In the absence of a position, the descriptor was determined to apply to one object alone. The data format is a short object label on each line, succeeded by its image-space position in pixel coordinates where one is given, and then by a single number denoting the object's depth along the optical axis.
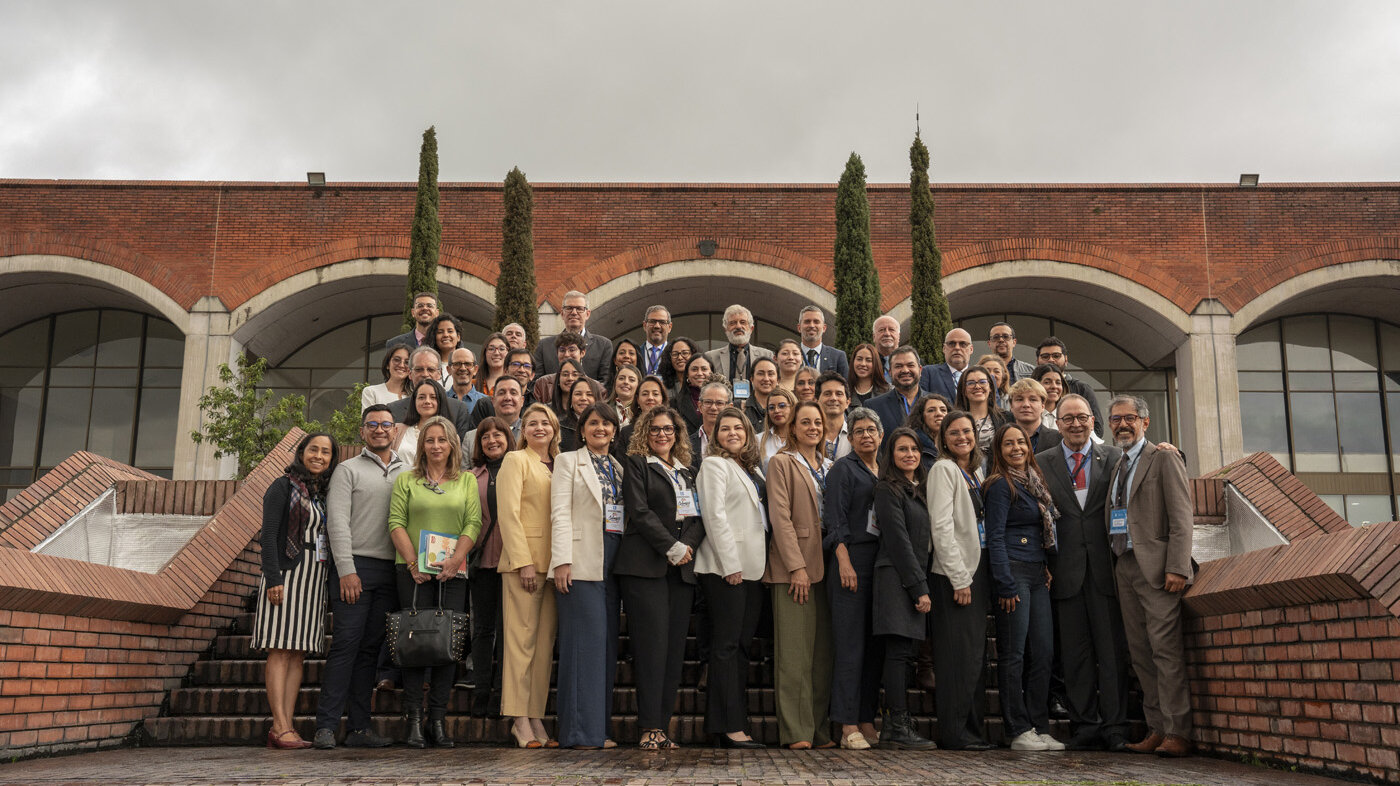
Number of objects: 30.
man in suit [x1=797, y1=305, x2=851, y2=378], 8.78
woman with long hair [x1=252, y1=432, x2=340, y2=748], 5.80
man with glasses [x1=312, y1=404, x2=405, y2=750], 5.85
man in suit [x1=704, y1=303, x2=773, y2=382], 8.55
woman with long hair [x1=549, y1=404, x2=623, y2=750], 5.70
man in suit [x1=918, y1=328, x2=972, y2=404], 8.50
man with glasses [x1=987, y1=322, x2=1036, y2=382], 8.76
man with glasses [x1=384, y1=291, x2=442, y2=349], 9.08
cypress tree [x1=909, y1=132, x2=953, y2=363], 16.42
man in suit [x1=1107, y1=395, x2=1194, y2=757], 5.65
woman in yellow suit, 5.82
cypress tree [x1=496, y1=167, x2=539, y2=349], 16.45
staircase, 6.02
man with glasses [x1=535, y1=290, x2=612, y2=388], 8.85
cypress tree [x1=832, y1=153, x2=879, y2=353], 16.14
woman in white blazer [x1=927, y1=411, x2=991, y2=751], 5.84
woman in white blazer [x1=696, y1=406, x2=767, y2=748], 5.80
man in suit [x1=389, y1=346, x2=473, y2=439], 7.55
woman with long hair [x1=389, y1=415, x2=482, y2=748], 5.91
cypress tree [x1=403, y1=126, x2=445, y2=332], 17.02
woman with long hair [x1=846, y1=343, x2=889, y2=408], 8.33
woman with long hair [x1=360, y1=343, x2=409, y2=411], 8.20
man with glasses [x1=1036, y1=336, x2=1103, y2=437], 8.41
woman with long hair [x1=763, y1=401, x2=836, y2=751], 5.86
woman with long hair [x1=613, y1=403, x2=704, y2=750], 5.77
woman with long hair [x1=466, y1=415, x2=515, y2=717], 6.21
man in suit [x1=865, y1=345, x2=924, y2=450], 7.75
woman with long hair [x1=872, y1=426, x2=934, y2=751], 5.81
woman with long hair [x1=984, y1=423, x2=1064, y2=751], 5.96
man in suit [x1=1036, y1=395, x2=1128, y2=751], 5.95
